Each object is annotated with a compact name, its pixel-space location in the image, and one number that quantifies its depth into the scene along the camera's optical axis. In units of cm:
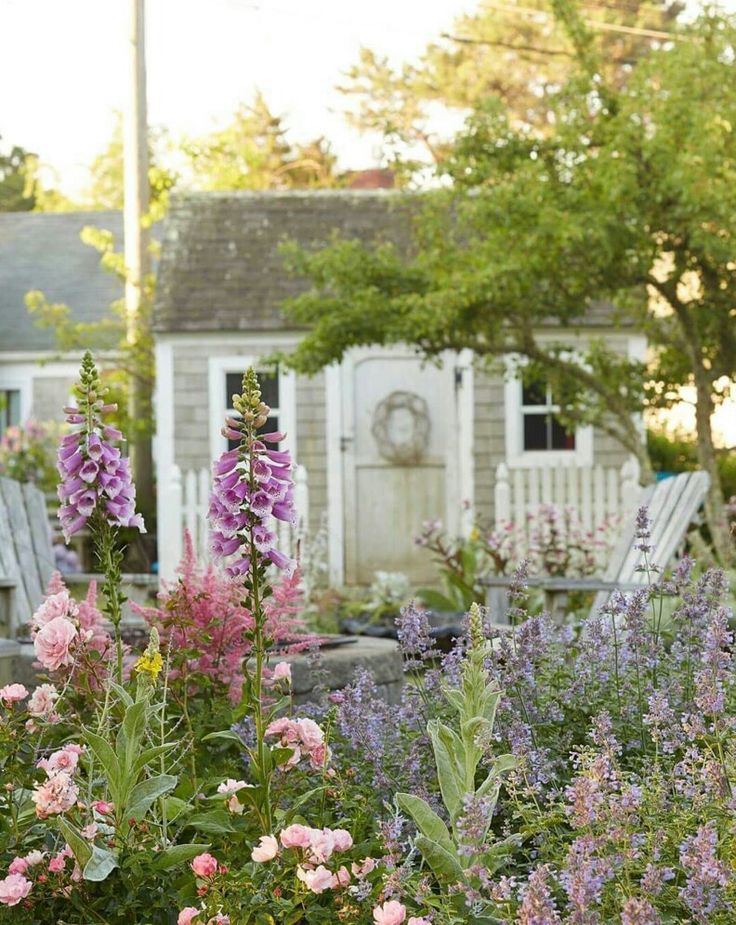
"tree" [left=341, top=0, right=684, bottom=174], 2430
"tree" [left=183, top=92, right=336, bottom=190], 1881
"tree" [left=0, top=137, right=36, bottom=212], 3831
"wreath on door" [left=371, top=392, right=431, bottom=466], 1430
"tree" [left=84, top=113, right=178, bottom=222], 2778
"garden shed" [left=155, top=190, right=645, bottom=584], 1427
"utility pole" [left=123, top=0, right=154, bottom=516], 1441
